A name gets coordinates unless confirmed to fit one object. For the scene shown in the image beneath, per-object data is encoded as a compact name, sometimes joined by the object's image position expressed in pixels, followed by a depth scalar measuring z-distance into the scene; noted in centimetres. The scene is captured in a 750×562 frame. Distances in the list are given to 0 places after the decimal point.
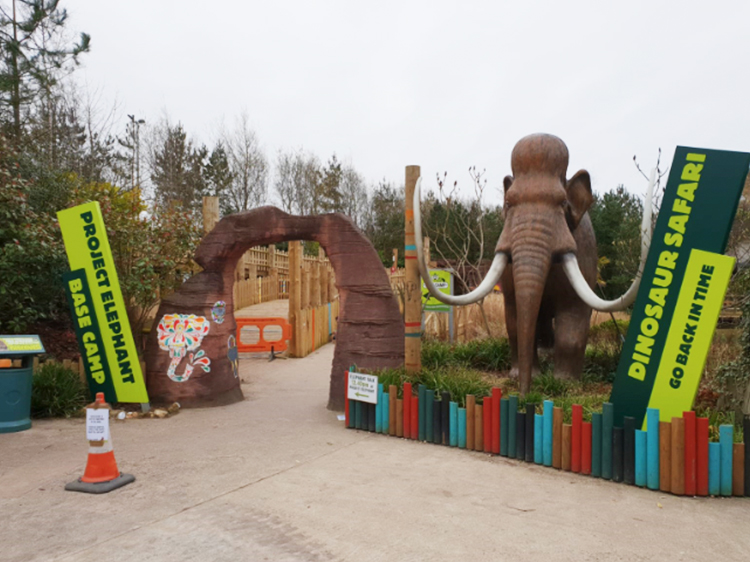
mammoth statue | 587
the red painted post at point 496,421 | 529
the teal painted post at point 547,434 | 494
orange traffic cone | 436
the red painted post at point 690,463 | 420
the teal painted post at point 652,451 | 434
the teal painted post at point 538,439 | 500
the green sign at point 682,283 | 459
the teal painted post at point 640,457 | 440
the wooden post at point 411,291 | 638
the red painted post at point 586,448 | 471
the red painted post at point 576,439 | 475
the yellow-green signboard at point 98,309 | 704
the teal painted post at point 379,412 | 616
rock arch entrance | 729
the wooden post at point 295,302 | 1333
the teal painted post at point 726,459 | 417
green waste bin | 623
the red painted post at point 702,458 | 420
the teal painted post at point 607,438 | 457
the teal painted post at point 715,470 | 419
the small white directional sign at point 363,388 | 614
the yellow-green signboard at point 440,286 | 1034
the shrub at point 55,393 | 699
